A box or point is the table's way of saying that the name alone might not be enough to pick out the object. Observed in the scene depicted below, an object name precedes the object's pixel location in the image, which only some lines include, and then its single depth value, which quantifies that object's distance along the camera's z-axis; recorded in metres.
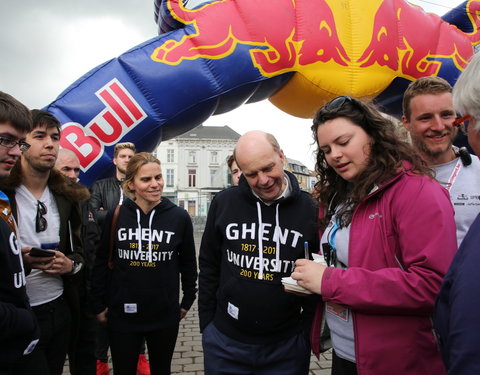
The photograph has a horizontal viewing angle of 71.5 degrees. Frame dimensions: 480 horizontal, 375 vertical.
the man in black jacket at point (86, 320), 2.61
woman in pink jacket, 1.17
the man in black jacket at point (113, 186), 3.60
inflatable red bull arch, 3.92
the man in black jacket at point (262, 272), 1.79
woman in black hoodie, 2.33
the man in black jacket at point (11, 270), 1.30
